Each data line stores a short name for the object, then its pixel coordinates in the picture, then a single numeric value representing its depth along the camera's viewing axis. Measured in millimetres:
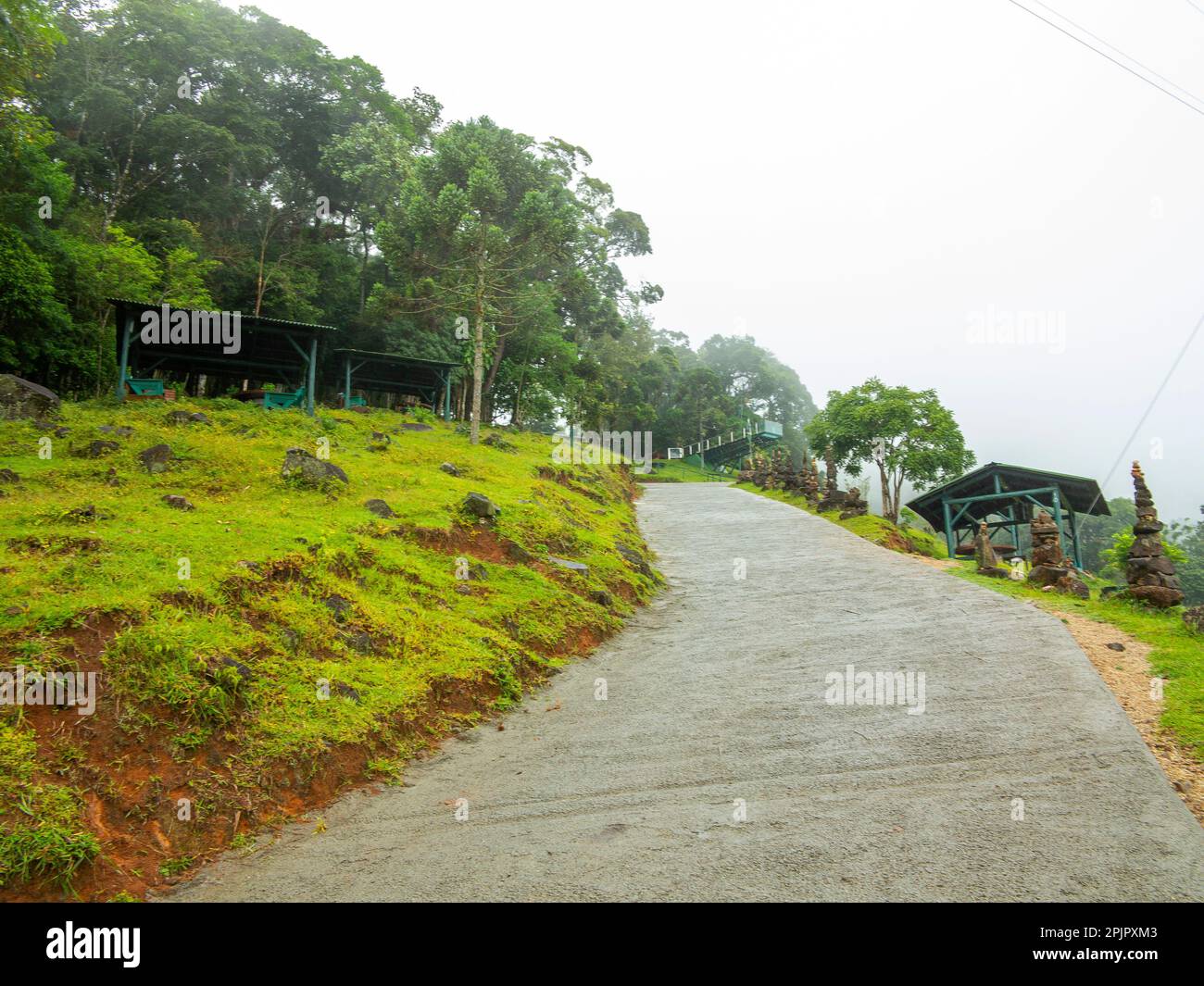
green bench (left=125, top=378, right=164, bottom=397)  22141
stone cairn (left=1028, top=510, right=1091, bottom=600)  12867
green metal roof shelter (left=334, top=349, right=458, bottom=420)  30531
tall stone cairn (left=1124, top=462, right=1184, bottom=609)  11102
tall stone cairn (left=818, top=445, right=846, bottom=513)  28234
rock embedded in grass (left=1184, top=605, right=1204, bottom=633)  9398
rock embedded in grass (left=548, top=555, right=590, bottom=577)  13594
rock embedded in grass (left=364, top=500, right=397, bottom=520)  12596
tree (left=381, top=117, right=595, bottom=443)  24875
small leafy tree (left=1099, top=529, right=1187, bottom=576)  17175
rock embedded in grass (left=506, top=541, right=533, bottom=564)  12977
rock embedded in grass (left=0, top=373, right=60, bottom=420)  16125
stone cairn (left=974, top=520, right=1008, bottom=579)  15273
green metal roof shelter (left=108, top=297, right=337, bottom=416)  21203
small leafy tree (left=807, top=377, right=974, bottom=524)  36375
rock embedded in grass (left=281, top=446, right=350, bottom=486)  13461
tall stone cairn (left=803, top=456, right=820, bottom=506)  31631
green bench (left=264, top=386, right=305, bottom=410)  24953
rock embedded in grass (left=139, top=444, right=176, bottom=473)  13078
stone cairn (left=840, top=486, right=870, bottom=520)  26656
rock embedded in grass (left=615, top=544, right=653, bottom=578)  16047
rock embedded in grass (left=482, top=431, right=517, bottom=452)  27247
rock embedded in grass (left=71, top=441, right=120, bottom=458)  13609
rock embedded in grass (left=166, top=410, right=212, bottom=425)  18688
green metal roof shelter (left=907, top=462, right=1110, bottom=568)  27938
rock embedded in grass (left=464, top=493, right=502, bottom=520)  13672
